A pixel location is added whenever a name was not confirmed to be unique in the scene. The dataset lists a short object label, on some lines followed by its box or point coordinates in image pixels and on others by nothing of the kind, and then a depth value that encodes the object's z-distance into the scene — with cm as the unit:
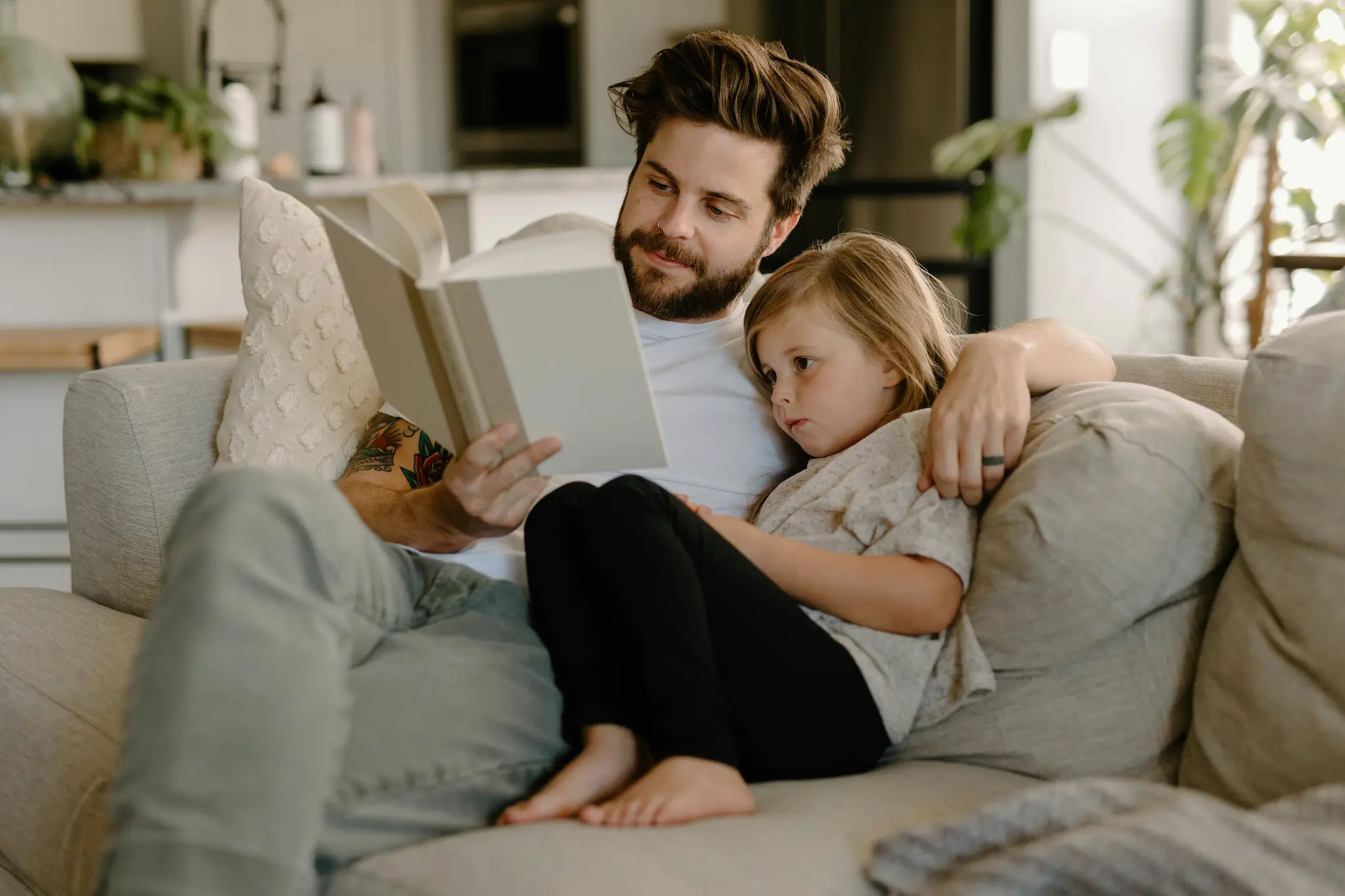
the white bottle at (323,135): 379
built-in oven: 493
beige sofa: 103
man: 99
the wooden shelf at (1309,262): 330
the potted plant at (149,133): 325
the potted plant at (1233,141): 335
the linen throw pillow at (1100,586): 122
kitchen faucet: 416
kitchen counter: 311
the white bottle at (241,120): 359
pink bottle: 409
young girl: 117
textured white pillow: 179
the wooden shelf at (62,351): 285
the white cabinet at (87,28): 419
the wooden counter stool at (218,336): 306
